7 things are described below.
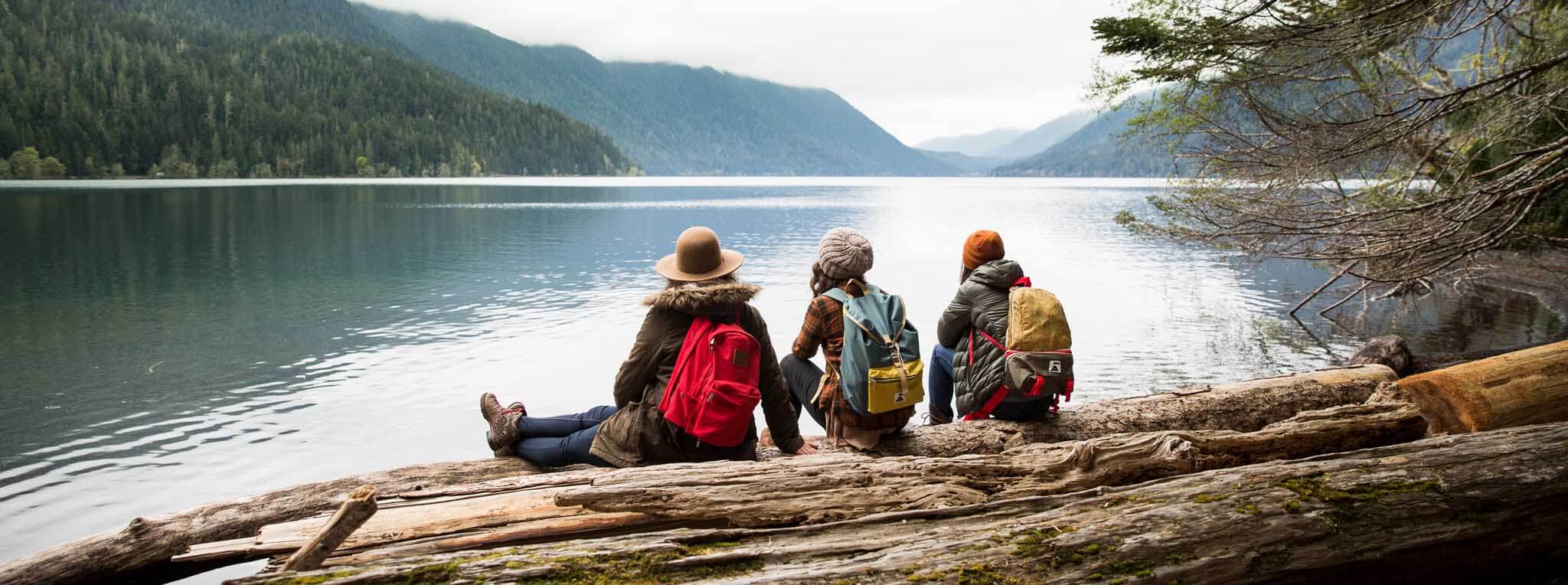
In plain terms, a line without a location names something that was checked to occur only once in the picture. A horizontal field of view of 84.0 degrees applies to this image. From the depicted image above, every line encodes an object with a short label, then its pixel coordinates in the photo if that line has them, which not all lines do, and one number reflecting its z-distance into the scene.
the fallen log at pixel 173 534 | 4.17
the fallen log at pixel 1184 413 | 5.37
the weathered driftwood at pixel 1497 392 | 5.05
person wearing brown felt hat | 4.55
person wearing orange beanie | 5.63
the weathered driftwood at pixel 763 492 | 3.39
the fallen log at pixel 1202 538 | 2.86
